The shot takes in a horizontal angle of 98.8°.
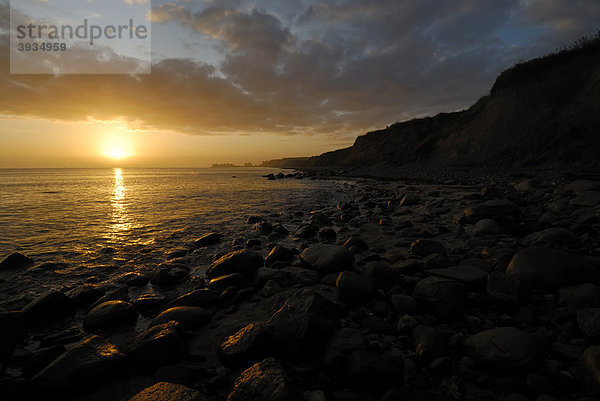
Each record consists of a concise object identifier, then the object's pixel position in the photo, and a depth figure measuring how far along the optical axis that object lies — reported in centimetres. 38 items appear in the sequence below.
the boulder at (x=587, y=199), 666
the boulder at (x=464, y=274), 342
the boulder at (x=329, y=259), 470
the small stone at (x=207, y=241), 725
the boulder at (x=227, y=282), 442
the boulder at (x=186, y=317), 332
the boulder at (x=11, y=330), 297
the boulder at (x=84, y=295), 401
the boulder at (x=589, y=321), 233
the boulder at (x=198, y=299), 384
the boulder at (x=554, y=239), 431
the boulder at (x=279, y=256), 565
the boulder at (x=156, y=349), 264
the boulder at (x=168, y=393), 203
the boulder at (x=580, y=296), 278
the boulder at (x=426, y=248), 505
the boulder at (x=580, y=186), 789
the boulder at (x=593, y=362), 188
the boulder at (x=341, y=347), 233
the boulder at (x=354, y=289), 354
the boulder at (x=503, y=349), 215
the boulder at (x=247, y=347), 255
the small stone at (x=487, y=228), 580
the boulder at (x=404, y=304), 317
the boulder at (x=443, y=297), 299
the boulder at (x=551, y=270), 319
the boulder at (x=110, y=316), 343
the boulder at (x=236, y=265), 503
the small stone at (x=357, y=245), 581
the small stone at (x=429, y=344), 239
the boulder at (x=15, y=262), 548
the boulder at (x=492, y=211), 671
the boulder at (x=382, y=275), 383
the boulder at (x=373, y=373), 216
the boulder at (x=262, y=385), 198
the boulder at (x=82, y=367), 234
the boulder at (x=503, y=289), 303
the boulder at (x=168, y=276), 476
